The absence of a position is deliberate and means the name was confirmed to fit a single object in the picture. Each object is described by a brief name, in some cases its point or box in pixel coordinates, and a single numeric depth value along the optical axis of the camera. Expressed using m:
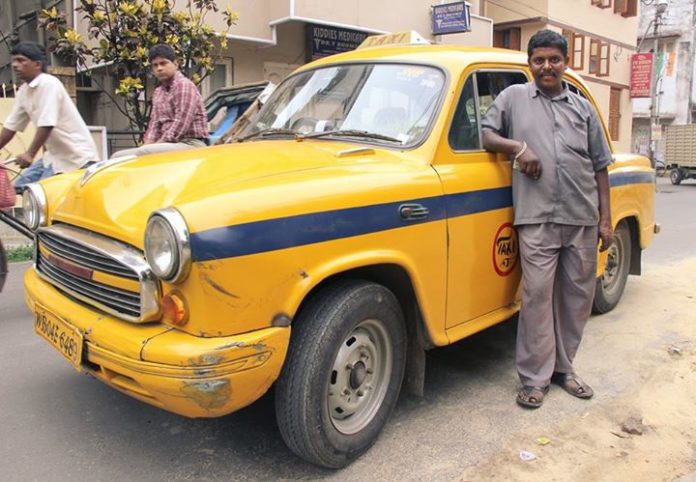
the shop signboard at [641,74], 25.78
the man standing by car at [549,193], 3.47
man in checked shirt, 5.13
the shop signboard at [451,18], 14.30
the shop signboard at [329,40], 13.60
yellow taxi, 2.42
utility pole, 25.16
